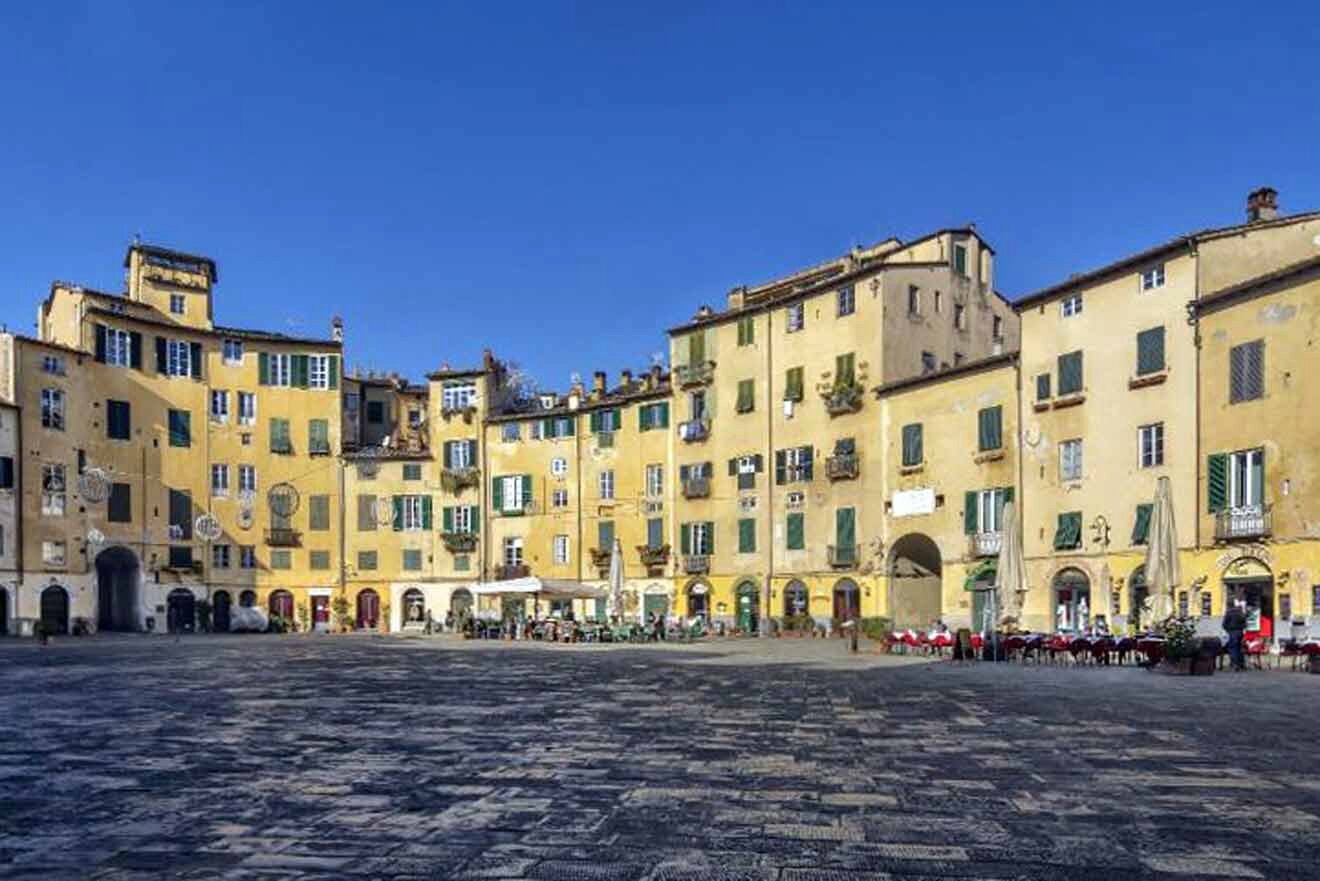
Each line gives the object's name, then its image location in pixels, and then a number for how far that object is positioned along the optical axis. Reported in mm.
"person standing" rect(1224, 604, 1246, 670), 25547
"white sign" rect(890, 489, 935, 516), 45500
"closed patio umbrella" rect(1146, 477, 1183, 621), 25672
